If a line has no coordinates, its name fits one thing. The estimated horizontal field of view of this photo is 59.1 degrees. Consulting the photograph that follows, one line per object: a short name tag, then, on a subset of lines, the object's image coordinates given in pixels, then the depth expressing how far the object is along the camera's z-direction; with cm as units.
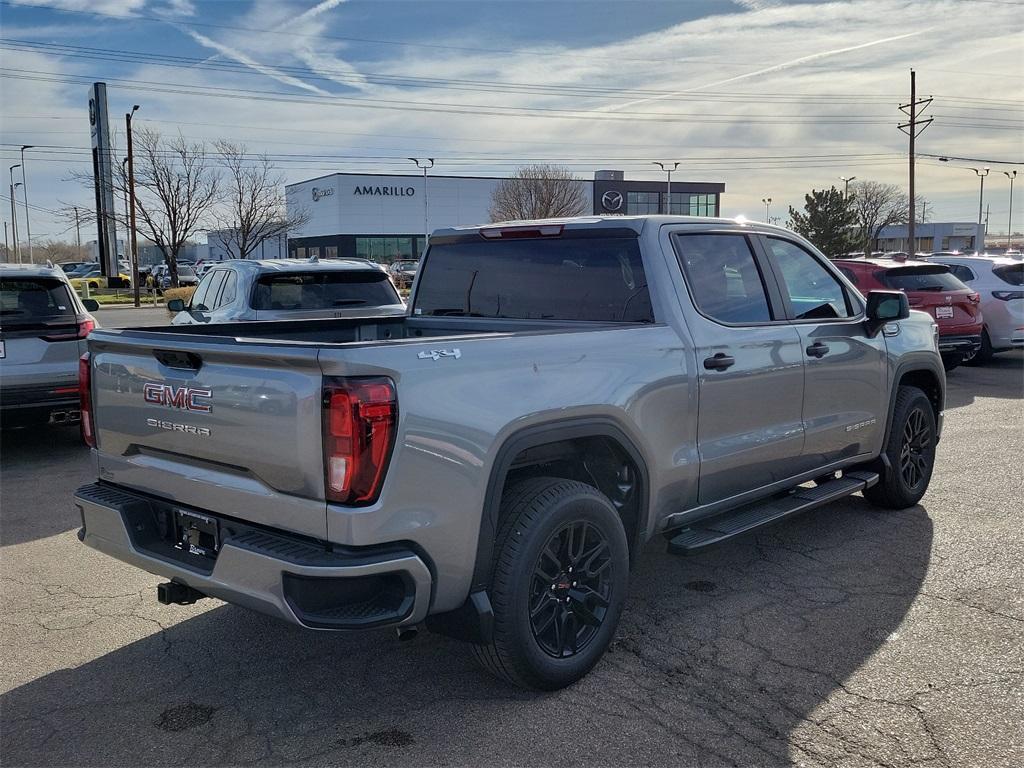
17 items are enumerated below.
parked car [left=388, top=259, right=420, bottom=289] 4325
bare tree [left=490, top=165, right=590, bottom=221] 6147
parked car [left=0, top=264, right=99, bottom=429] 774
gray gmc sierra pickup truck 301
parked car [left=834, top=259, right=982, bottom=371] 1194
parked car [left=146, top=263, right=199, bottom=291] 4472
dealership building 8444
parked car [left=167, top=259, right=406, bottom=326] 896
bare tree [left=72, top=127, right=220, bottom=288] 3772
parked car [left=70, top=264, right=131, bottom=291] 5035
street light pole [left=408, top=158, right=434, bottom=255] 8007
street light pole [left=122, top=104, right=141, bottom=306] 3559
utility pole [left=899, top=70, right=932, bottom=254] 4312
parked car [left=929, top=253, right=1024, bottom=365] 1354
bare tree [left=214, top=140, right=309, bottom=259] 3981
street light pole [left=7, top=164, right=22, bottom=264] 7044
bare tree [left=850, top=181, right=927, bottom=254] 9038
